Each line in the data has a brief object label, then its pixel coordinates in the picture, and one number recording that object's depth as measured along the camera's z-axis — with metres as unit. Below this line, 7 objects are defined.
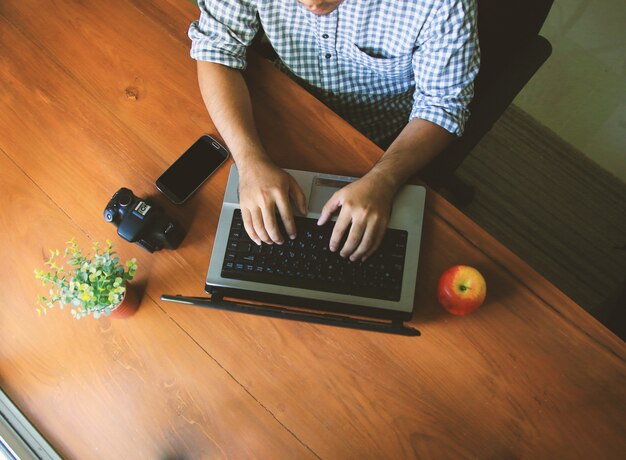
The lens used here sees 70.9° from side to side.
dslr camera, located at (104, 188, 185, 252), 0.84
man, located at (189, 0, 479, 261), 0.84
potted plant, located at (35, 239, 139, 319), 0.78
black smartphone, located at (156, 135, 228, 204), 0.92
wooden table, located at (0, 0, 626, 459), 0.78
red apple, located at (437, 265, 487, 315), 0.78
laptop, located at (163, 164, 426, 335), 0.81
